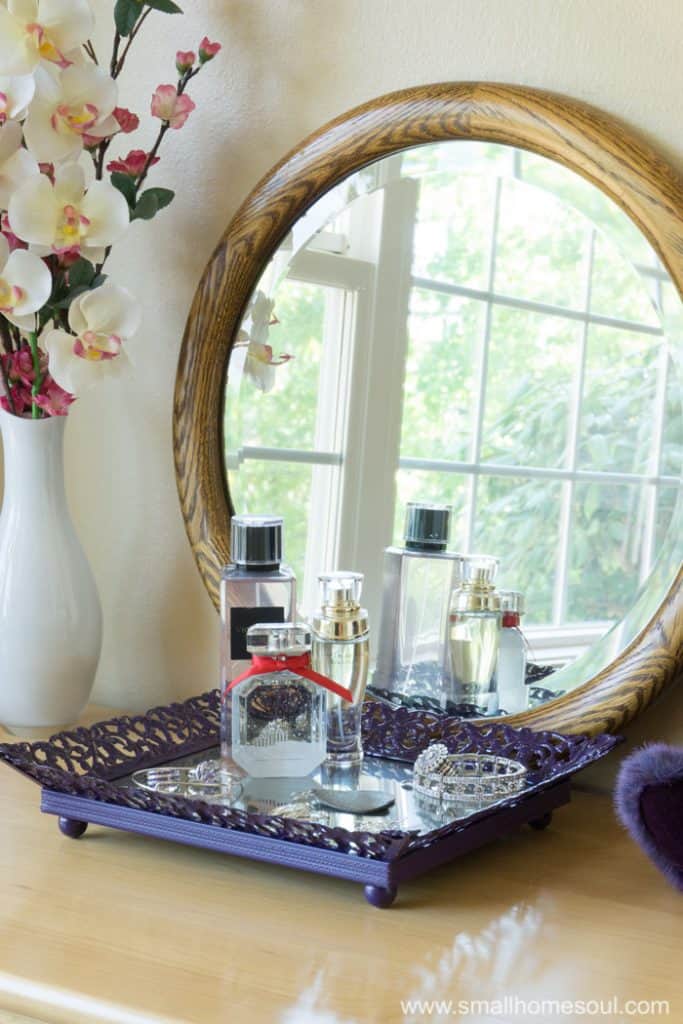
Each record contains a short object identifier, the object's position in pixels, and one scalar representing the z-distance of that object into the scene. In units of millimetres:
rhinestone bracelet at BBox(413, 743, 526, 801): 849
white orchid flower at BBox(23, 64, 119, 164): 1046
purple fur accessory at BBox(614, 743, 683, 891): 754
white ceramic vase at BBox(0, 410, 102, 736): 1131
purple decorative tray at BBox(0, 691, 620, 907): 734
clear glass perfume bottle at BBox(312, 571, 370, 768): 910
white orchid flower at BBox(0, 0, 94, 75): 1018
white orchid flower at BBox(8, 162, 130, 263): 1038
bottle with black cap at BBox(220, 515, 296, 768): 931
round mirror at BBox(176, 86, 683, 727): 943
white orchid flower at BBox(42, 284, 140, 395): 1065
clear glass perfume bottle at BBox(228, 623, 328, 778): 856
